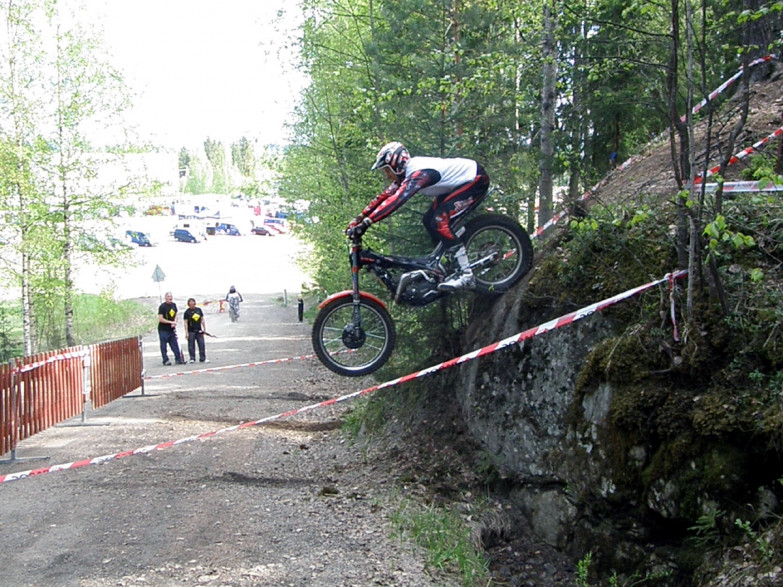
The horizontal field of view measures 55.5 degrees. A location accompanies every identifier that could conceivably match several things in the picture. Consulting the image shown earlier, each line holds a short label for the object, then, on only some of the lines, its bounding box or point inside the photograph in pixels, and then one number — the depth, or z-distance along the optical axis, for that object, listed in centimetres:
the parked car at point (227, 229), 9531
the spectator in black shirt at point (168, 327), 2014
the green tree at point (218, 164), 16238
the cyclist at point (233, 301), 3641
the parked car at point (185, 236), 8419
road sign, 3133
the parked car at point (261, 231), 9494
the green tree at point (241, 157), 16235
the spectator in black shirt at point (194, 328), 2122
